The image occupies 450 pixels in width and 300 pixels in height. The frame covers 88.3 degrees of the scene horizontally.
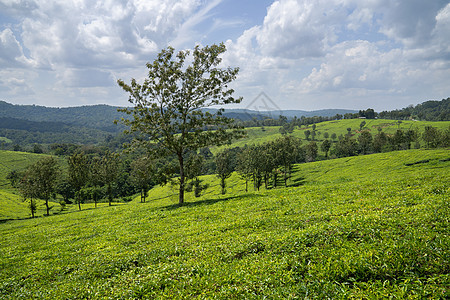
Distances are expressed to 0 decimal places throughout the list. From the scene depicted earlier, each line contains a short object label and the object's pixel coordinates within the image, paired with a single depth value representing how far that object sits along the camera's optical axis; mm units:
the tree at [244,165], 93688
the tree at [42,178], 67000
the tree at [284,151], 89312
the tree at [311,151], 172125
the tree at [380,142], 154000
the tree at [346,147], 165125
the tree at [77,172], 75000
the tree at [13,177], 143988
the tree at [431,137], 122875
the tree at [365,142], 165250
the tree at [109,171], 81438
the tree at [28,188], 67000
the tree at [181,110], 29450
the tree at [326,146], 180062
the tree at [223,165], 96562
